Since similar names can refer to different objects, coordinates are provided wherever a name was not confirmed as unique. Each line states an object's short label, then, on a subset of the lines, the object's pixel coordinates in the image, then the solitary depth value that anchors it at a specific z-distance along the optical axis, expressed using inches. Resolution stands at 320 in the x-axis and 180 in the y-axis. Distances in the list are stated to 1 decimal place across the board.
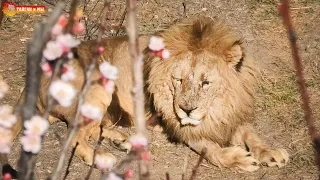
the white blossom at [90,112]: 161.3
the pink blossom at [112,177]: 163.8
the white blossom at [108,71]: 159.3
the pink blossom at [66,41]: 151.3
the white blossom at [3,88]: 189.5
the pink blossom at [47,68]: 158.6
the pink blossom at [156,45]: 170.6
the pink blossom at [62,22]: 157.8
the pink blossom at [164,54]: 172.5
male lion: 354.6
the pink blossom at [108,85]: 162.8
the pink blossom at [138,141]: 156.3
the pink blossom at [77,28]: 160.6
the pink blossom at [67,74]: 159.2
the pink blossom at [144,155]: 159.0
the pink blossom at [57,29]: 156.3
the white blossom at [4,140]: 167.6
